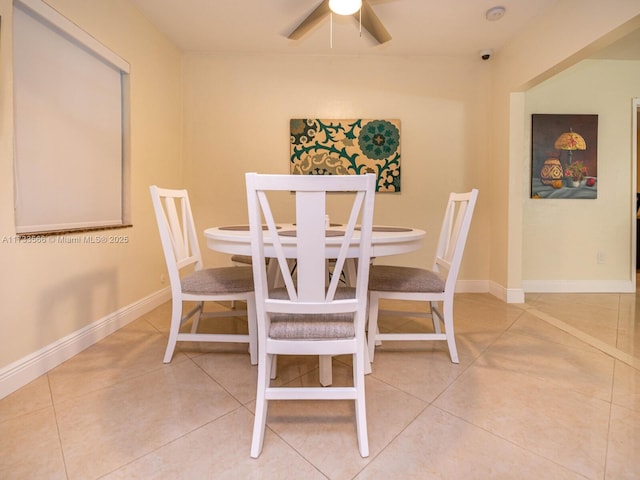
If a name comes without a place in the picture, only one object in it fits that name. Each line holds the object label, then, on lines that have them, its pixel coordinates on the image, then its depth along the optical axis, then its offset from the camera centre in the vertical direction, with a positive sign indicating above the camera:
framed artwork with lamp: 3.19 +0.76
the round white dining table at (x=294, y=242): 1.31 -0.05
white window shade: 1.60 +0.62
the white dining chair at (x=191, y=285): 1.67 -0.29
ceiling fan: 1.98 +1.39
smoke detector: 2.44 +1.68
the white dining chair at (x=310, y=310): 1.05 -0.27
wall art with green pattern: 3.21 +0.86
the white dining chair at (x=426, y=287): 1.70 -0.30
